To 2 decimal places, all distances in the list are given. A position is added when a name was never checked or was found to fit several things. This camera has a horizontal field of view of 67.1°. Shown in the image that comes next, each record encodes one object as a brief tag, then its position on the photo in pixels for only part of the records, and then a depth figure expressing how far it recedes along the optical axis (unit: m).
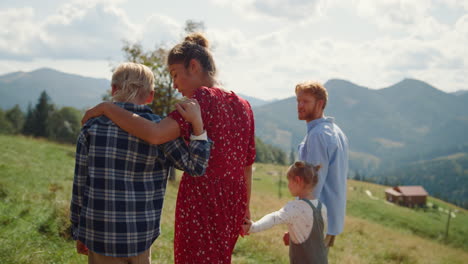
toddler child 3.39
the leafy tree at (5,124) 69.44
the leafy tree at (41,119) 61.42
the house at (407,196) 72.25
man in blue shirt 3.85
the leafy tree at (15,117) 77.19
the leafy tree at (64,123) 65.81
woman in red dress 2.55
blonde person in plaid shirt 2.30
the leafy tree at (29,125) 61.41
